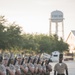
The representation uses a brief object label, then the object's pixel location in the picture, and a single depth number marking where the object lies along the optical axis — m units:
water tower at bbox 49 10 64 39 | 181.62
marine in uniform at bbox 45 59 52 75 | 24.89
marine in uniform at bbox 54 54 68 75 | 15.78
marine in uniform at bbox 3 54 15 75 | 16.38
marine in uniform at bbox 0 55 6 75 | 14.85
